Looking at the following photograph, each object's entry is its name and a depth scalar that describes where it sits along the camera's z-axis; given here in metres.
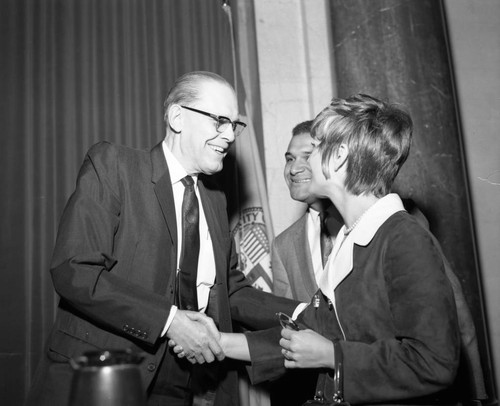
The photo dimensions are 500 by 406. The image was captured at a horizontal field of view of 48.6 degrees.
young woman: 1.56
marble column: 3.23
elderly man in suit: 2.08
